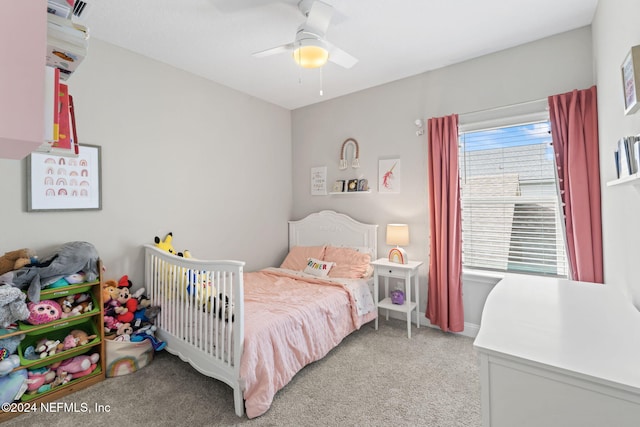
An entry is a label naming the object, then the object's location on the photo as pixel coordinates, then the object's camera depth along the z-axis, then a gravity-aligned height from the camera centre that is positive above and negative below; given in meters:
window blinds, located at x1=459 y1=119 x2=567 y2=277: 2.53 +0.10
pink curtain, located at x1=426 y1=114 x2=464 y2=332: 2.79 -0.12
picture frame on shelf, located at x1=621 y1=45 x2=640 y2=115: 1.03 +0.47
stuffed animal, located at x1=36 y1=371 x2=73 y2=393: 1.91 -1.07
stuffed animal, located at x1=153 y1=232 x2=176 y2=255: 2.69 -0.24
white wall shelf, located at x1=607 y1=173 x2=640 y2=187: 1.01 +0.11
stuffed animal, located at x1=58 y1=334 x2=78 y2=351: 2.01 -0.85
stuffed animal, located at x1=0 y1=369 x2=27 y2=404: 1.73 -0.98
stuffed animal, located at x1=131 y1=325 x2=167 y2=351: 2.30 -0.93
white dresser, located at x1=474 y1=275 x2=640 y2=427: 0.84 -0.47
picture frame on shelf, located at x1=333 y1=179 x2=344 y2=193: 3.63 +0.35
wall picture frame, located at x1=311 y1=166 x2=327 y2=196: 3.86 +0.45
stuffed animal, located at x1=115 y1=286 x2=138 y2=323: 2.33 -0.71
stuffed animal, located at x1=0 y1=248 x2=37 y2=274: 1.90 -0.26
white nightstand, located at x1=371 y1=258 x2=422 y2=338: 2.83 -0.61
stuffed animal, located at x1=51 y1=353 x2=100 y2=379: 2.01 -1.01
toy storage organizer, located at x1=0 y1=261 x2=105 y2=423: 1.86 -0.82
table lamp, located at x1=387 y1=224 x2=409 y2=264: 2.99 -0.26
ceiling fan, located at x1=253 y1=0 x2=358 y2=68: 1.89 +1.12
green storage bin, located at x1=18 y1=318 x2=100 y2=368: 1.88 -0.83
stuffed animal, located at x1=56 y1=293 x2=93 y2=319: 2.05 -0.61
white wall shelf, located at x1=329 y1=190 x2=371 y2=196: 3.46 +0.27
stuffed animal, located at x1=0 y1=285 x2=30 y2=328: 1.71 -0.51
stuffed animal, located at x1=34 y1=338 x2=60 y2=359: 1.92 -0.84
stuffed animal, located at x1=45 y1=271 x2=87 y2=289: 2.00 -0.43
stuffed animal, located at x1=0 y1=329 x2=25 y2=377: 1.73 -0.80
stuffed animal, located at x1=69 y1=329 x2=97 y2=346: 2.08 -0.83
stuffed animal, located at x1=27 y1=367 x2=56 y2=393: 1.86 -1.01
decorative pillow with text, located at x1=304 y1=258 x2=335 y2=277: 3.25 -0.58
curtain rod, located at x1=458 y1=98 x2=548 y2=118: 2.48 +0.93
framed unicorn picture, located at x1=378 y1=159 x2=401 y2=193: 3.26 +0.43
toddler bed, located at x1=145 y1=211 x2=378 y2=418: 1.83 -0.74
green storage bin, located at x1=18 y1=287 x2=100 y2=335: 1.85 -0.67
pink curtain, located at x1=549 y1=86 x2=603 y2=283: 2.16 +0.24
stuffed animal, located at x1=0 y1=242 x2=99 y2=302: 1.85 -0.33
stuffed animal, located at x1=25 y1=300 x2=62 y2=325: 1.86 -0.60
